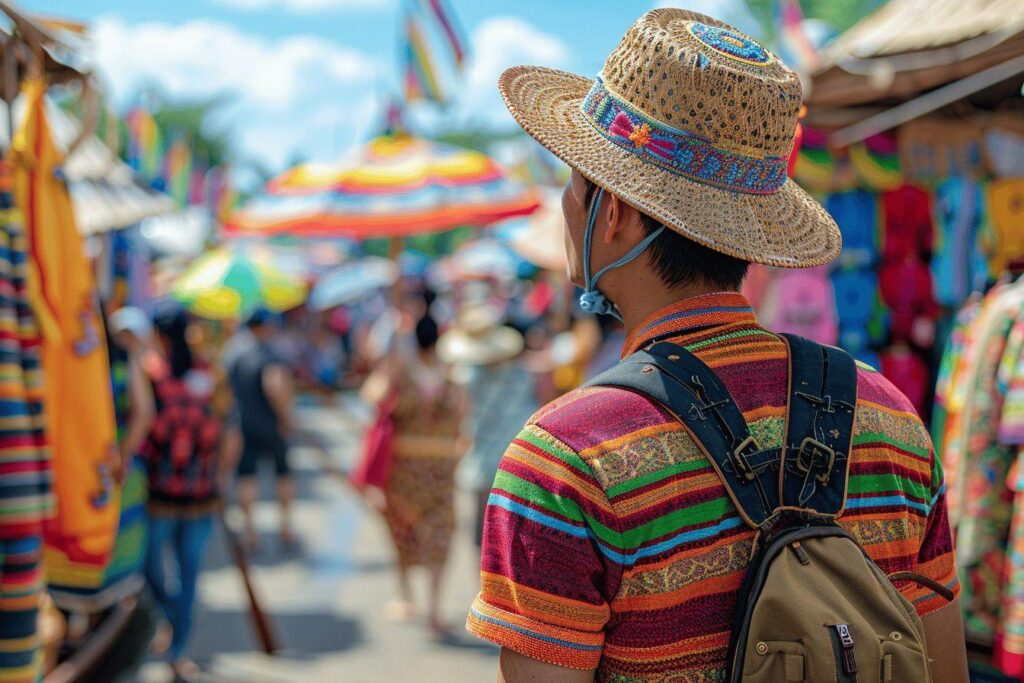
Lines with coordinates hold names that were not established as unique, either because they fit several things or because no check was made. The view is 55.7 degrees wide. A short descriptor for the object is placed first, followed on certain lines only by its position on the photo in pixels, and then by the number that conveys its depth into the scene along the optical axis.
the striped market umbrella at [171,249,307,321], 7.03
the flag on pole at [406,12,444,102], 7.25
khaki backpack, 1.19
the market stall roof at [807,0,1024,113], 3.17
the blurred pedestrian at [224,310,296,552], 7.45
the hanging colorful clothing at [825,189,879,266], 4.57
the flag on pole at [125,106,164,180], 10.92
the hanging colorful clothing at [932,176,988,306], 3.92
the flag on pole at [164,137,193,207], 14.56
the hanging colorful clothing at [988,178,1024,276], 3.12
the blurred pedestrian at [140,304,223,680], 5.12
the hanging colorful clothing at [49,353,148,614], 3.27
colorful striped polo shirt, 1.20
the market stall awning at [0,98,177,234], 3.61
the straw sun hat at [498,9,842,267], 1.35
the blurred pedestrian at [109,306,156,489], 4.50
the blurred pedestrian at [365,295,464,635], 5.74
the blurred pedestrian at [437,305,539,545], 5.84
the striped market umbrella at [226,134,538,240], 5.46
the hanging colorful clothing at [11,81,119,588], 2.44
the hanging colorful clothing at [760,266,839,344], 4.21
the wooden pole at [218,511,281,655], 5.11
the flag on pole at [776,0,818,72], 4.45
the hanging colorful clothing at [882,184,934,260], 4.55
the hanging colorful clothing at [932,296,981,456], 3.00
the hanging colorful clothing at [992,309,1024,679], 2.30
